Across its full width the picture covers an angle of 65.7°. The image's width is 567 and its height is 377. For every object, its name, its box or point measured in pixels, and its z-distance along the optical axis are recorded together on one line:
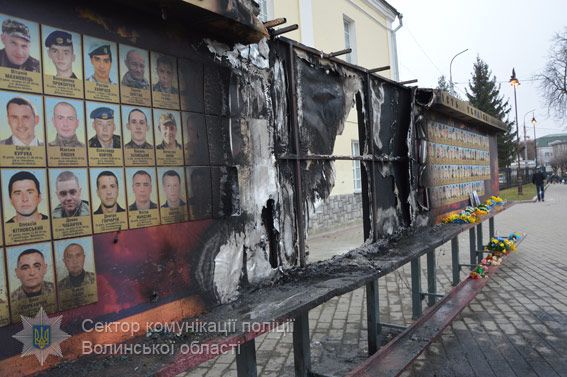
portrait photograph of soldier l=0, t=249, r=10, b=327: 1.51
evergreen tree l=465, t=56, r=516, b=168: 38.00
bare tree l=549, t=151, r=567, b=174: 70.46
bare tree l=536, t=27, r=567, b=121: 34.56
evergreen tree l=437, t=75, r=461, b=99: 38.46
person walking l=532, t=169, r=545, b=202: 22.02
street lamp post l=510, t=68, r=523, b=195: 22.31
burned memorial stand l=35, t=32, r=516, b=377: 1.88
